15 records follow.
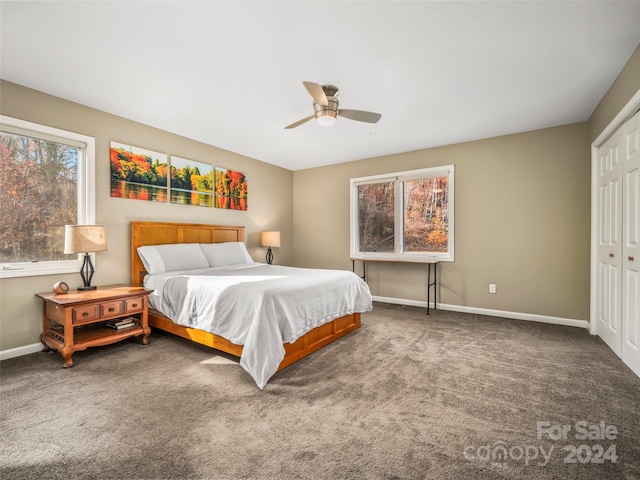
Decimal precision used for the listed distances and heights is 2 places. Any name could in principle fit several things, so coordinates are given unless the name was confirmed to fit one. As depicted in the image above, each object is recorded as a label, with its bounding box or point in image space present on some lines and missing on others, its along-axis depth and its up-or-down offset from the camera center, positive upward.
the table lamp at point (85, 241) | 2.88 -0.03
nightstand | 2.63 -0.72
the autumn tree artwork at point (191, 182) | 4.22 +0.80
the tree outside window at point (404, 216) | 4.75 +0.36
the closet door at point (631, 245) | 2.45 -0.07
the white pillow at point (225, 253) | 4.22 -0.23
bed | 2.39 -0.71
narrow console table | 4.67 -0.69
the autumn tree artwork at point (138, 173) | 3.58 +0.81
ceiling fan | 2.85 +1.20
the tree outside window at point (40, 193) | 2.85 +0.45
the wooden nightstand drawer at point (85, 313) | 2.65 -0.67
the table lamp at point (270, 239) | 5.32 -0.03
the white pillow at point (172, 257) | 3.62 -0.24
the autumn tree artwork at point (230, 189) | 4.80 +0.79
